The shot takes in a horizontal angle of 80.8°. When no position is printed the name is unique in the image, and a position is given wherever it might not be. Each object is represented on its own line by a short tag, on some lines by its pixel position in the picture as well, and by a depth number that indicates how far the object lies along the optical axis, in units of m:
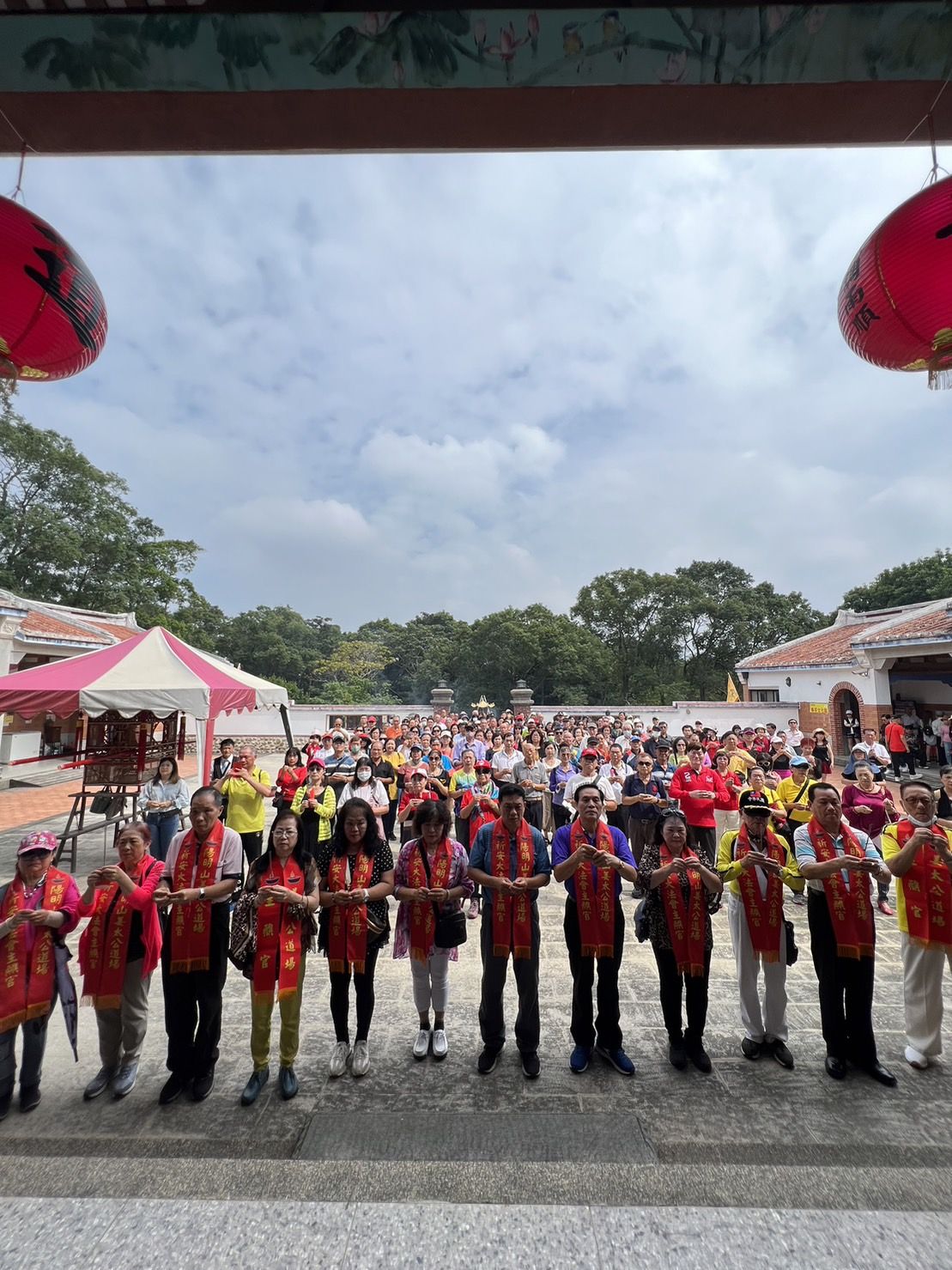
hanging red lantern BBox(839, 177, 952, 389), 2.38
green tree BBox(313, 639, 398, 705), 36.25
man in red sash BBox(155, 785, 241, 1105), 2.89
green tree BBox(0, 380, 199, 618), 22.48
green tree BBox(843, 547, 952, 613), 33.28
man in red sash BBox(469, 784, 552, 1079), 3.13
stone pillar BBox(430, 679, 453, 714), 20.91
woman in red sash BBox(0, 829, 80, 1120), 2.72
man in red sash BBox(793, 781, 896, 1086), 3.07
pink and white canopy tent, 6.14
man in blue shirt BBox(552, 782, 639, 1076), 3.14
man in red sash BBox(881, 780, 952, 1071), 3.13
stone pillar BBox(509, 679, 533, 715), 20.53
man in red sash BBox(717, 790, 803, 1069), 3.27
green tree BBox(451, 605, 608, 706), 30.75
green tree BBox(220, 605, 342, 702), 42.09
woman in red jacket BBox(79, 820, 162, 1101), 2.89
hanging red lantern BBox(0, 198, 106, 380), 2.34
